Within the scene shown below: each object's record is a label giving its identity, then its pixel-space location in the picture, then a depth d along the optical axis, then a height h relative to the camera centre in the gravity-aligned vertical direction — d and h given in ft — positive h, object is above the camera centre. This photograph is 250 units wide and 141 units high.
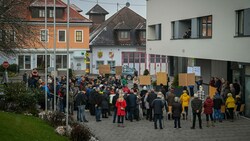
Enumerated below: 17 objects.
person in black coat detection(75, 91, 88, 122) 76.38 -6.69
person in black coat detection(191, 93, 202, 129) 70.41 -6.33
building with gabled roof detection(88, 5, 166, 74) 216.74 +10.54
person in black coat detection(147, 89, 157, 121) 78.18 -5.41
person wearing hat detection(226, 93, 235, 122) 76.64 -6.14
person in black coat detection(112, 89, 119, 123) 80.28 -5.76
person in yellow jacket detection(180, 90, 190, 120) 78.28 -5.98
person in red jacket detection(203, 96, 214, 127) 72.28 -6.49
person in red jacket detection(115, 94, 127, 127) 73.82 -6.71
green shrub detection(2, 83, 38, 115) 75.15 -5.83
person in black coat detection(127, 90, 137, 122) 77.82 -6.28
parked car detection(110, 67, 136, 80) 180.69 -2.35
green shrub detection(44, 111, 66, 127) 66.85 -8.09
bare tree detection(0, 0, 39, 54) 55.11 +4.97
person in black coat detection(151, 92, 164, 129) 71.00 -6.66
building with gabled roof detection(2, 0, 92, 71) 192.67 +11.11
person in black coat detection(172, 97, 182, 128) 70.49 -6.87
